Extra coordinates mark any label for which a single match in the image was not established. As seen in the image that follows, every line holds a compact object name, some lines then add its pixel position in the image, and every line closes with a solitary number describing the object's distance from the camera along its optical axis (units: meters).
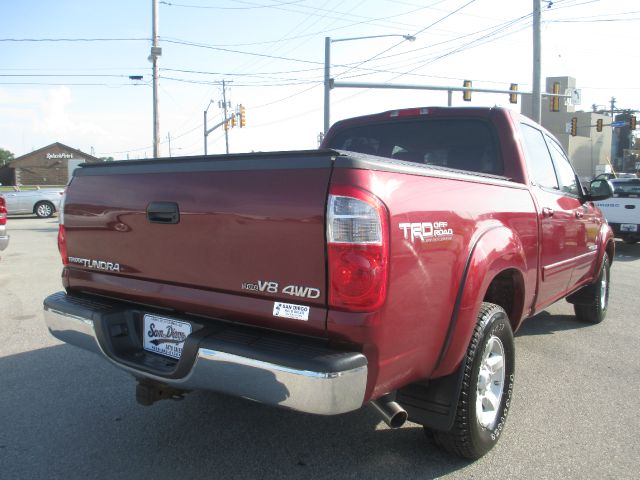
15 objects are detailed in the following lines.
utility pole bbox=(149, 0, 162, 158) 22.23
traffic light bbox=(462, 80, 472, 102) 22.76
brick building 69.88
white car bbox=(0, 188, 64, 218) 21.09
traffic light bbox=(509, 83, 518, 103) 22.38
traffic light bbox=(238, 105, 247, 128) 32.53
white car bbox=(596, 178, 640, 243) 12.01
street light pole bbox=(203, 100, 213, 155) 42.04
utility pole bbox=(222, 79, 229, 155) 48.23
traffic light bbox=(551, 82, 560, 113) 23.33
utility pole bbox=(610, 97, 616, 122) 74.06
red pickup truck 2.15
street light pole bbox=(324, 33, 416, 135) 20.50
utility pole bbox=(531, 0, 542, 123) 18.39
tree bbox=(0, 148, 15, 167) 126.46
